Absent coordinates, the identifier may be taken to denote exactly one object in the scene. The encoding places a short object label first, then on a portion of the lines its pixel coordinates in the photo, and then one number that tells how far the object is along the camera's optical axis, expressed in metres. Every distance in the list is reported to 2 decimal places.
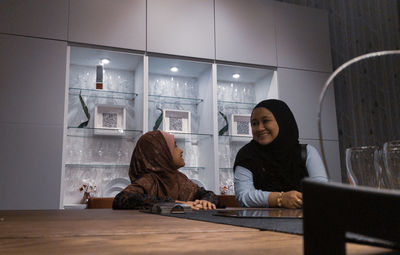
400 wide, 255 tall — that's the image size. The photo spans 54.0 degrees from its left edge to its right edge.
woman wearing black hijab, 2.02
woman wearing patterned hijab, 2.34
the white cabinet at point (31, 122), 2.73
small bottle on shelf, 3.23
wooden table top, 0.33
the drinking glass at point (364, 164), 0.78
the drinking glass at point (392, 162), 0.71
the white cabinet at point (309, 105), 3.66
